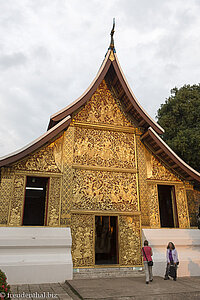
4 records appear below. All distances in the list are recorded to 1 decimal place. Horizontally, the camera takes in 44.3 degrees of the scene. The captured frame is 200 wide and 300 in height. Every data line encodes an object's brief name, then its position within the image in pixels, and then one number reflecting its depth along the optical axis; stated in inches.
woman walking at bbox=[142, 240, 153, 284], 229.6
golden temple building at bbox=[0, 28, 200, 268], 275.7
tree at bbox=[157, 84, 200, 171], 461.8
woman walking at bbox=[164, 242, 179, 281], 250.2
